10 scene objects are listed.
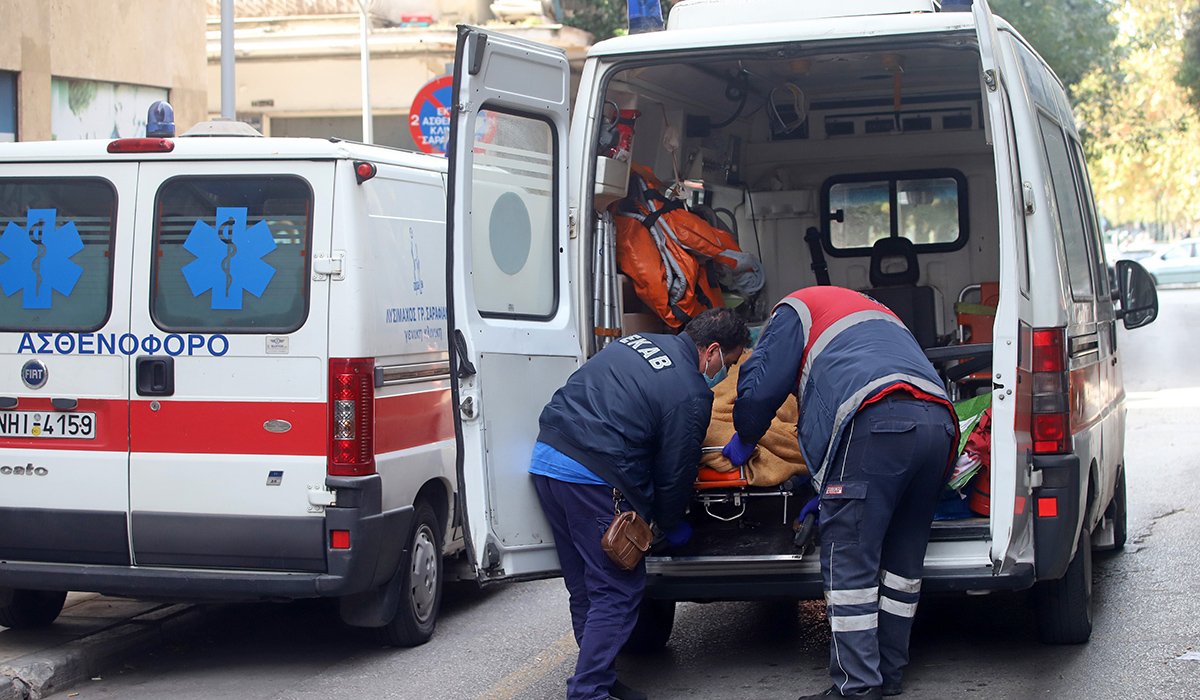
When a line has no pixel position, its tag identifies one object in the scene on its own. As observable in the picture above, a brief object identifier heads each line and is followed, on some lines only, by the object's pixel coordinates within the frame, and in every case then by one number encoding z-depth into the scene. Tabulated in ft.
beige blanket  16.40
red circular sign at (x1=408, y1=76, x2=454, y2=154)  35.37
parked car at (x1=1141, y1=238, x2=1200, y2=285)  128.77
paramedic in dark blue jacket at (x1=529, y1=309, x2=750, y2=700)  15.06
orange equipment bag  20.07
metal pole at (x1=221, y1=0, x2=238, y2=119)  33.53
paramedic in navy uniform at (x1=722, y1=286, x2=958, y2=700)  14.49
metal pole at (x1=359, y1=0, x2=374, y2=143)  41.29
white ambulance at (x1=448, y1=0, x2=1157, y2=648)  14.57
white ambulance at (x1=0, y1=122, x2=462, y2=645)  17.04
